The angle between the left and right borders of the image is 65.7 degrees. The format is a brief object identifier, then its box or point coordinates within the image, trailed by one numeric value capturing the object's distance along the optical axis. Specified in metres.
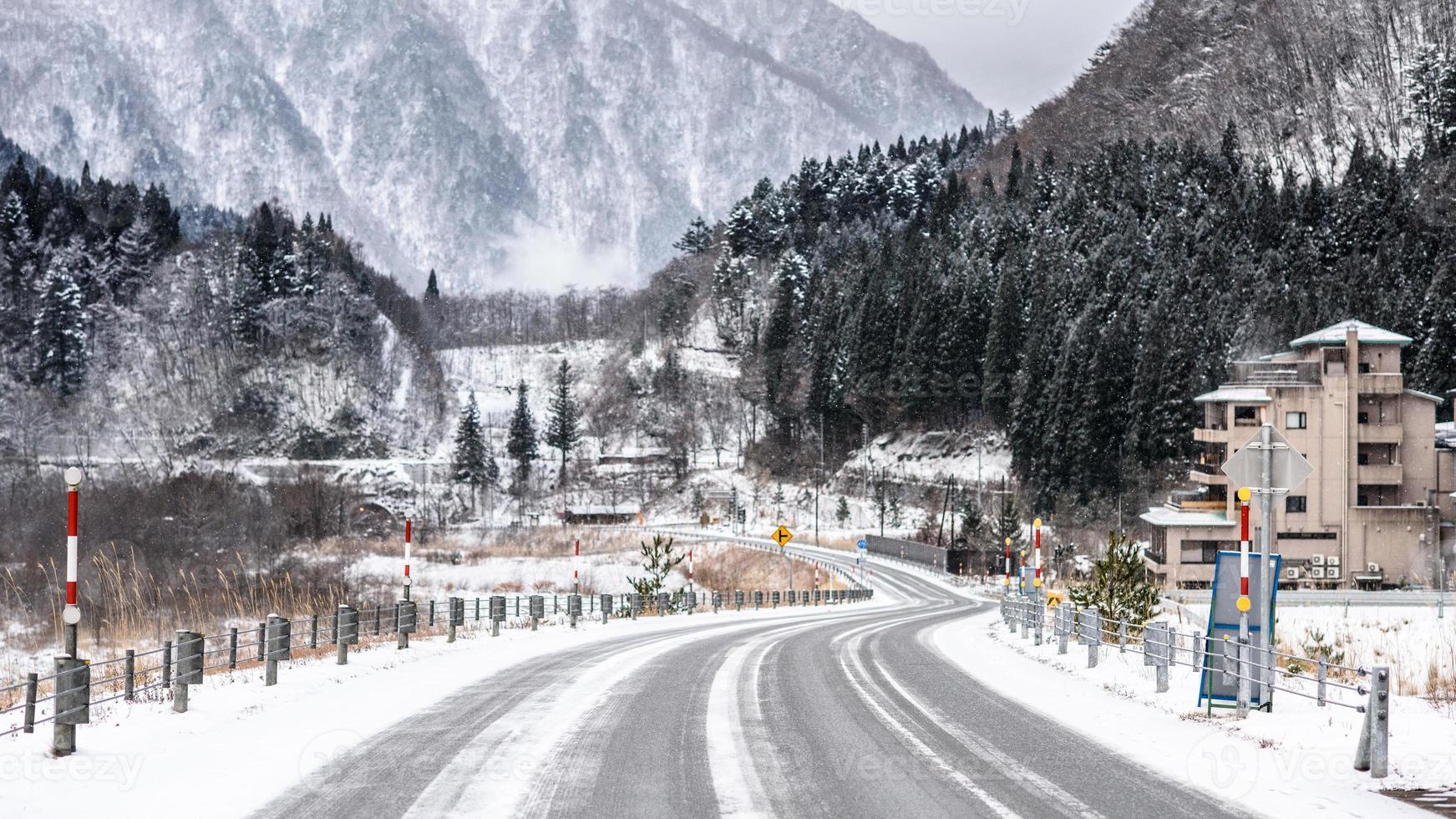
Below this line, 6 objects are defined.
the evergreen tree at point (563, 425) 140.62
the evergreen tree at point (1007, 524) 74.62
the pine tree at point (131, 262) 146.50
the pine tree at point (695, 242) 193.75
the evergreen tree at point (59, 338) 131.75
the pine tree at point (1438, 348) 77.88
